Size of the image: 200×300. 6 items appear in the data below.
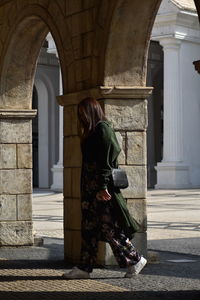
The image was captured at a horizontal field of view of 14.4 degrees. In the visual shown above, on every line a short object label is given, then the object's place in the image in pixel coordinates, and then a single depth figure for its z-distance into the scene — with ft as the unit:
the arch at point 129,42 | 26.13
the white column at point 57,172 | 96.78
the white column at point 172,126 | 94.12
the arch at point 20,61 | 33.53
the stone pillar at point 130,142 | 26.81
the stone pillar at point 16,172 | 34.50
